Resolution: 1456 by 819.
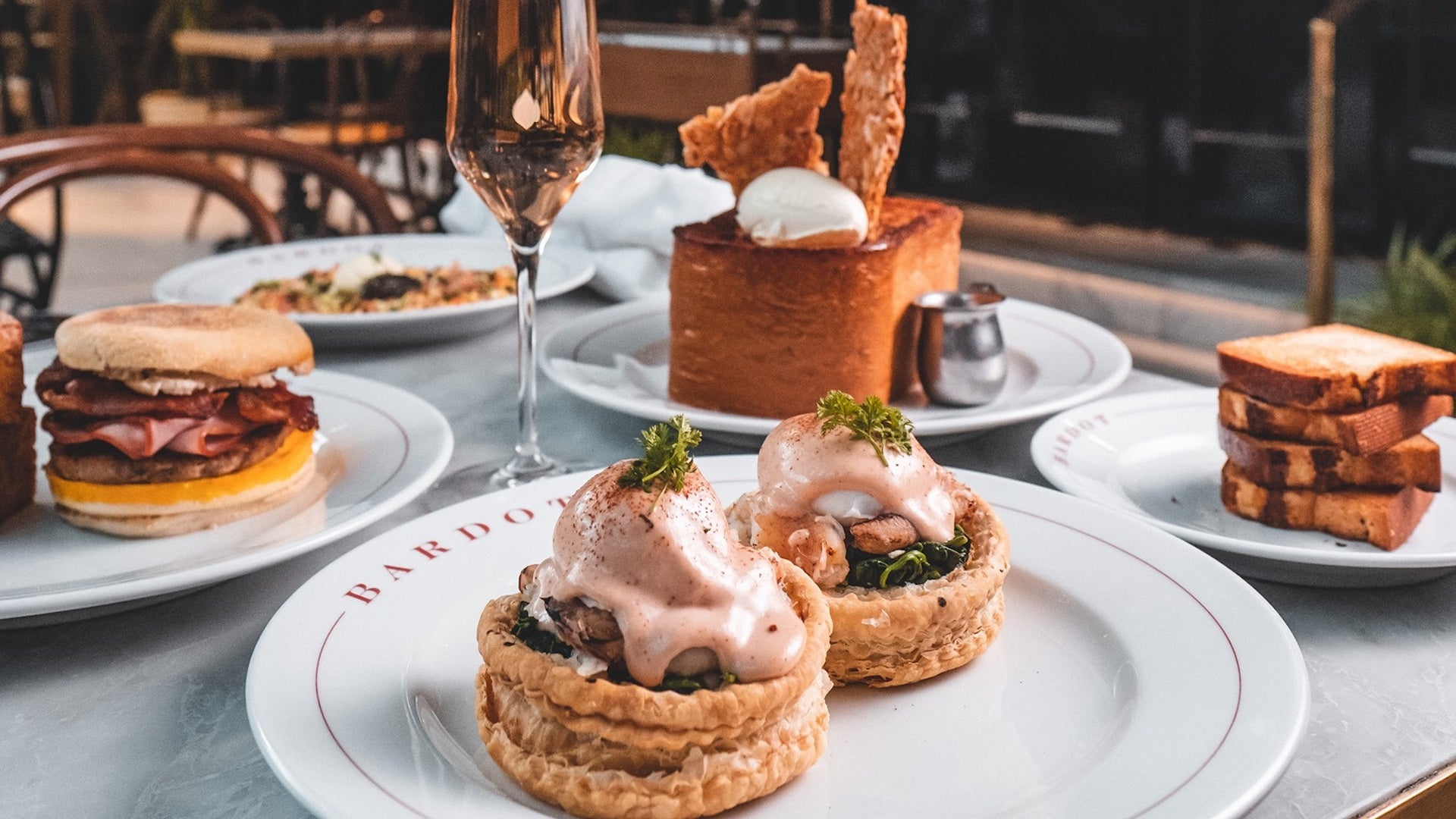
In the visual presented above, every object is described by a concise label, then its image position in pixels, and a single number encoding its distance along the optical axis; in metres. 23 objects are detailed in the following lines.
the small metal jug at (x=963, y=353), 0.93
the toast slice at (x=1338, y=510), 0.75
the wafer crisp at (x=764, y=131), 0.96
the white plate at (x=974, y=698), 0.58
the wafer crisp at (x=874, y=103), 0.94
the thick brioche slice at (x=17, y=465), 0.77
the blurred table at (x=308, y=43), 3.62
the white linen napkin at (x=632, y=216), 1.16
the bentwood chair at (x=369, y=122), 3.65
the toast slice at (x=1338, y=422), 0.77
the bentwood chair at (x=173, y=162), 1.33
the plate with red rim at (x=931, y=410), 0.87
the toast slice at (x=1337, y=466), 0.76
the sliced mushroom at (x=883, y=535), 0.67
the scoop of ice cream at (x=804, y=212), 0.93
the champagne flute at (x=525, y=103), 0.77
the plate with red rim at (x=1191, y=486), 0.70
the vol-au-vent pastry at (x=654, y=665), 0.58
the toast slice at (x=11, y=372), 0.78
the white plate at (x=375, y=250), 1.03
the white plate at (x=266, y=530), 0.68
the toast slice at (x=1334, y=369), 0.78
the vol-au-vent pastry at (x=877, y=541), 0.65
